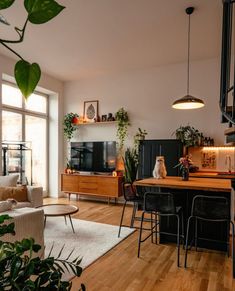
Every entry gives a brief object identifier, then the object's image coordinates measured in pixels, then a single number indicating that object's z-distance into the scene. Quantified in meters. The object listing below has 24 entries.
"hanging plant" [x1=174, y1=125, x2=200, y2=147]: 4.87
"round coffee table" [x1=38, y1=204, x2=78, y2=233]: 3.44
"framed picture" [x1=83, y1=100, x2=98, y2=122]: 6.31
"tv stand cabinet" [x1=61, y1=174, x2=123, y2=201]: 5.55
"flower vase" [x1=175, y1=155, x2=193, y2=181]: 3.30
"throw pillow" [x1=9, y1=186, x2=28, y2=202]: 3.81
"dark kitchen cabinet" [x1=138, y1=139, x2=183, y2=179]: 4.88
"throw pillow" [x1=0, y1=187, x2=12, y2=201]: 3.67
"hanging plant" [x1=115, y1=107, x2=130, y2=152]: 5.79
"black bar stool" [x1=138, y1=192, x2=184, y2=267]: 2.82
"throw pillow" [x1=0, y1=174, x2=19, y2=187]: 4.04
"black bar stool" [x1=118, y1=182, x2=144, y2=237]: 3.51
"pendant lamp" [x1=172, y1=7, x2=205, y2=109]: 3.32
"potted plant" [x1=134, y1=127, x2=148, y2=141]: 5.59
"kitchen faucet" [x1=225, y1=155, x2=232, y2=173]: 4.94
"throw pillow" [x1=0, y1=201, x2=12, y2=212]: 2.42
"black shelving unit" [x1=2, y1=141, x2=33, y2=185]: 5.37
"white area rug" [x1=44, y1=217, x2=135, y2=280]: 2.99
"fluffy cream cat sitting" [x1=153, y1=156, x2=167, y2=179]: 3.50
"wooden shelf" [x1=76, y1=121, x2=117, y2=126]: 6.04
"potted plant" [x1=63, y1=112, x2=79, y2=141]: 6.42
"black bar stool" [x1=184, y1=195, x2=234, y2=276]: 2.61
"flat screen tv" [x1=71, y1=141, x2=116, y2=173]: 5.90
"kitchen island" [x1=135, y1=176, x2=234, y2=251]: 2.88
